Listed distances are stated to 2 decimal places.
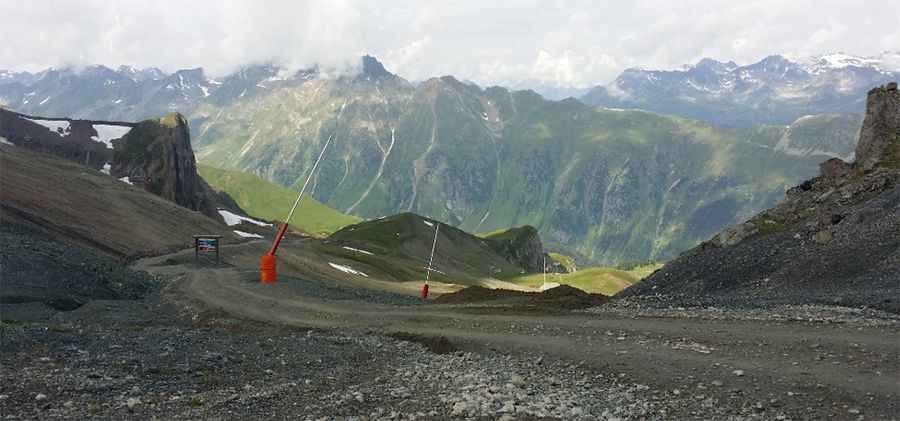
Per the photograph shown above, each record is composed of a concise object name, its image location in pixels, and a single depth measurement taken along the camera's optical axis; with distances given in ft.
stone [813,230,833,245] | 117.70
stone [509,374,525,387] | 55.01
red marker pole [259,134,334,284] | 106.42
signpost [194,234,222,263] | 209.48
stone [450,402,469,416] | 47.09
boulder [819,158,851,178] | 162.30
